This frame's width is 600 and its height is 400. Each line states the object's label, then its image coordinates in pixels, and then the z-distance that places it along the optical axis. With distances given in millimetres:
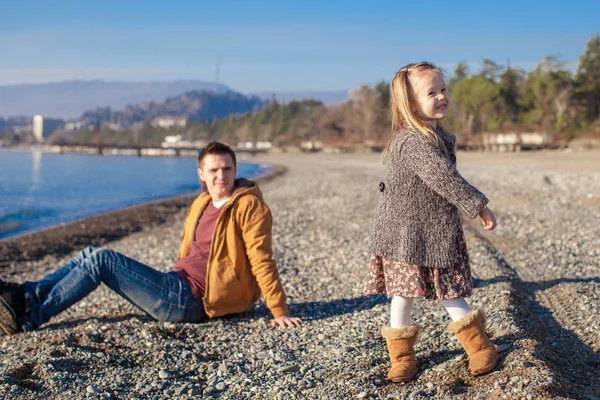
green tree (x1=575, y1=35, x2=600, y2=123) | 62969
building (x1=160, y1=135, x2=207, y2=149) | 184000
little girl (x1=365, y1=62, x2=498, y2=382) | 3467
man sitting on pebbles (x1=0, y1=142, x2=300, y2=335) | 4992
